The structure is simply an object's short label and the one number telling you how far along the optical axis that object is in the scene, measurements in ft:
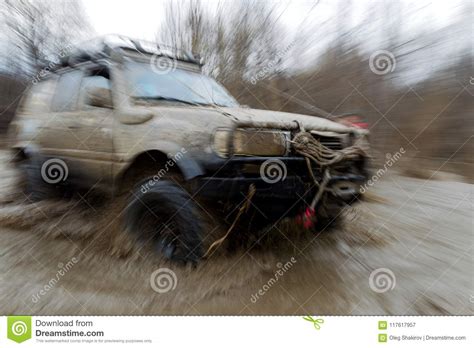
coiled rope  8.01
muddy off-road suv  7.62
